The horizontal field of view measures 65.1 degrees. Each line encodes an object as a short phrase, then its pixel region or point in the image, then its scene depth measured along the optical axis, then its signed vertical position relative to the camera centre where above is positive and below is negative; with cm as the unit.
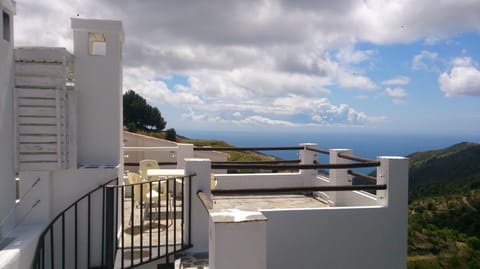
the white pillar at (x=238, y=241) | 274 -87
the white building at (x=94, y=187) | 436 -83
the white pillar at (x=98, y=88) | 514 +47
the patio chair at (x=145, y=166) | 710 -86
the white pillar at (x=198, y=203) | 473 -102
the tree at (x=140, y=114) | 2570 +62
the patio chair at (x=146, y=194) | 599 -119
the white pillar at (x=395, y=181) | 543 -80
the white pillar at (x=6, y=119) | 409 +2
